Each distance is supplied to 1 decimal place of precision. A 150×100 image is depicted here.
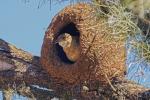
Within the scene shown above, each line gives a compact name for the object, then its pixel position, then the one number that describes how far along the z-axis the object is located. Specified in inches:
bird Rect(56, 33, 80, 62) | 355.6
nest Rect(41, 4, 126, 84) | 314.8
